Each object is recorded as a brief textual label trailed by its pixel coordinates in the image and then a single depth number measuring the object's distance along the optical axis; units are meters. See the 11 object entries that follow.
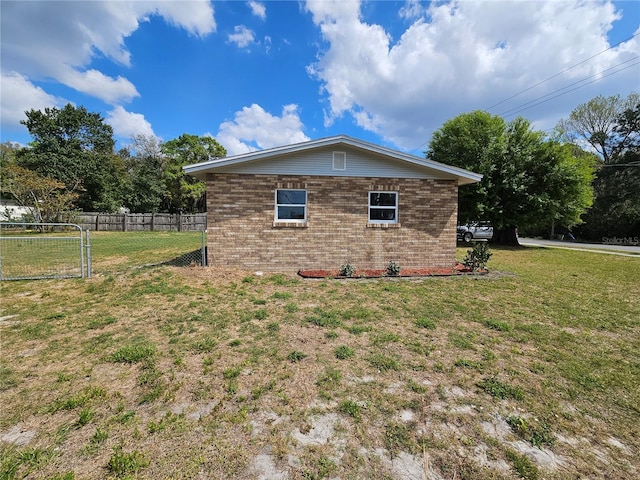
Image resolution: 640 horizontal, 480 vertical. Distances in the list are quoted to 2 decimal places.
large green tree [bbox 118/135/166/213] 33.00
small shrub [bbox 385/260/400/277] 8.21
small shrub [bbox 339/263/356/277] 8.02
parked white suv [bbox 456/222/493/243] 22.53
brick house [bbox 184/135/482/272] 8.21
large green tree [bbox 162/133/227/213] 34.03
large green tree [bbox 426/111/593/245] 15.66
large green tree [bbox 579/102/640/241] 26.31
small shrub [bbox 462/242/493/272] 8.91
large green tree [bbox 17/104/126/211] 27.28
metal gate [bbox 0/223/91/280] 7.32
